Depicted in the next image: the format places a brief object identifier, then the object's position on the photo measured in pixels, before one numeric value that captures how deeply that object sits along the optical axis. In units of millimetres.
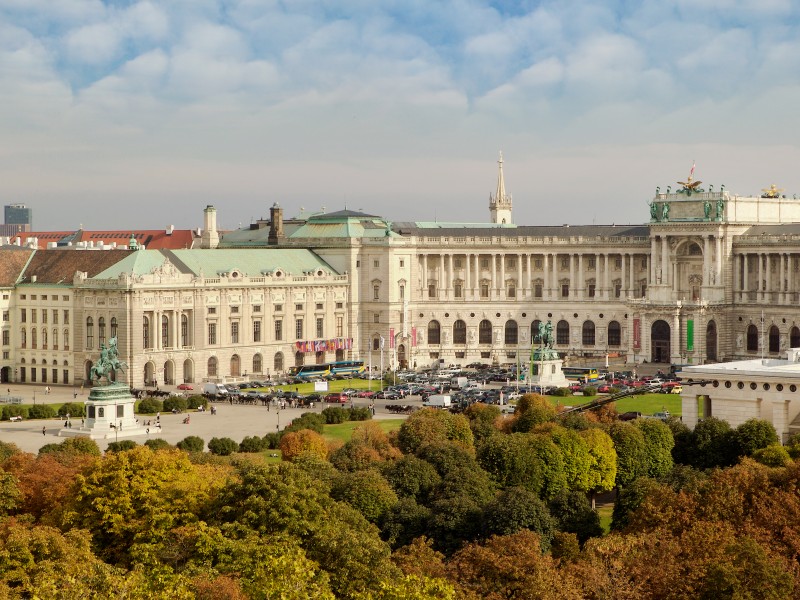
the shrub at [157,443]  104125
